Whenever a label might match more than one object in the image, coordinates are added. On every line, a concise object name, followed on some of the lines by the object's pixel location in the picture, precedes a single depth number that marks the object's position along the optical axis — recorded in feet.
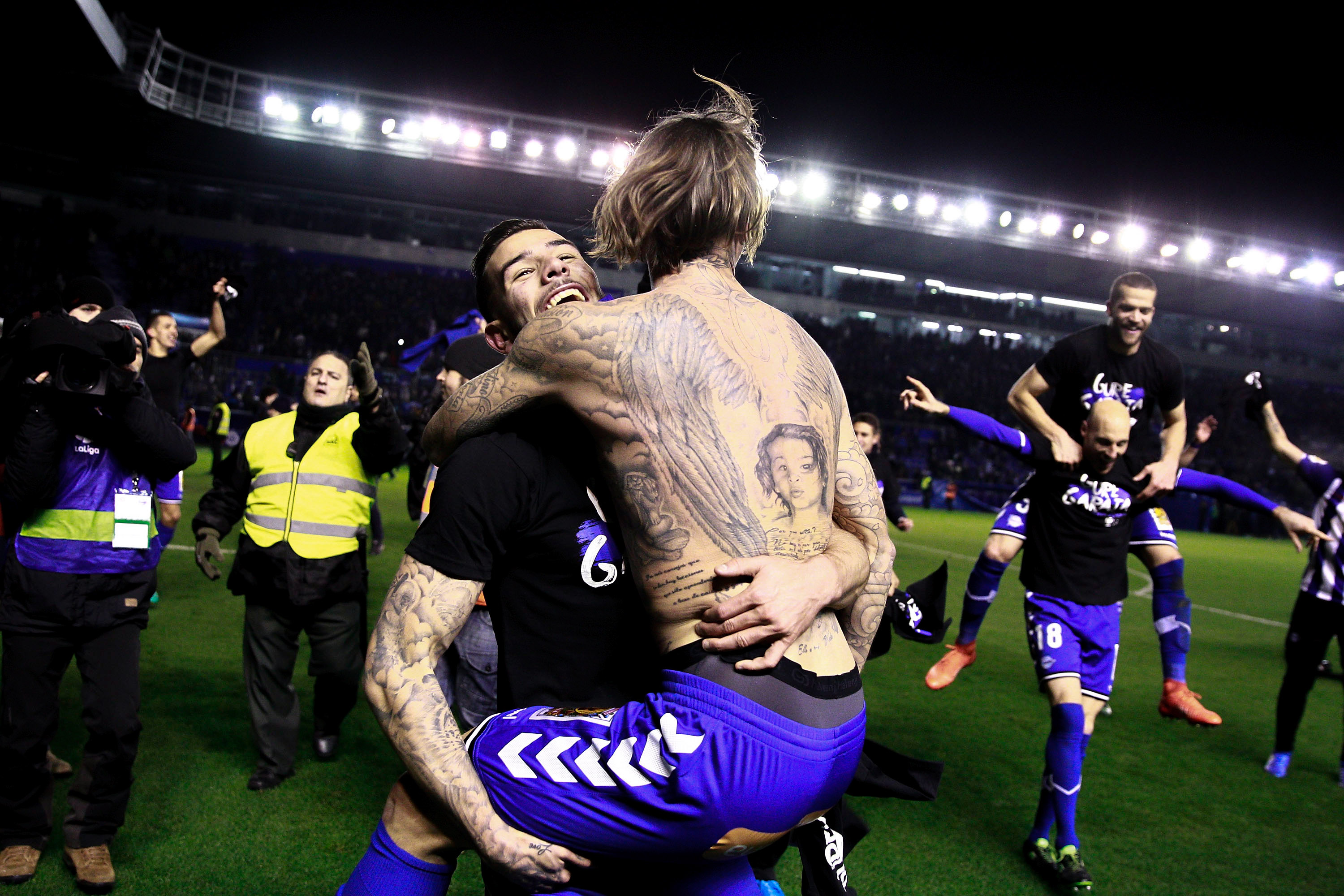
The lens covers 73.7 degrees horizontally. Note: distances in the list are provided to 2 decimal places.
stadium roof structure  94.27
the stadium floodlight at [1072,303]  152.66
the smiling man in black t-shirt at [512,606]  5.39
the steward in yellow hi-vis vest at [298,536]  16.02
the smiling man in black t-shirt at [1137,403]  16.80
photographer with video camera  11.96
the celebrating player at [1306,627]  19.95
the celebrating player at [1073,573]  14.51
